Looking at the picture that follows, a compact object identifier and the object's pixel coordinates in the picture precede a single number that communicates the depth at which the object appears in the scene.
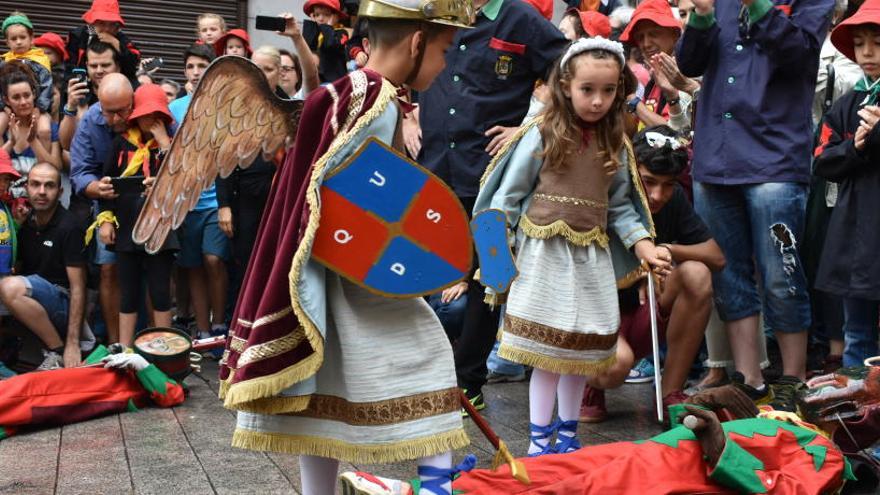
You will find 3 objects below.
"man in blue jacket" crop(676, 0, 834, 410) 5.63
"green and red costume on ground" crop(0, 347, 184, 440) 5.64
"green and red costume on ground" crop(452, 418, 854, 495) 3.90
